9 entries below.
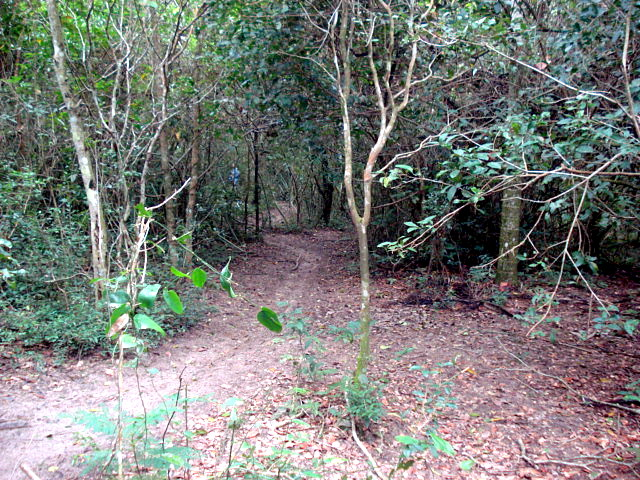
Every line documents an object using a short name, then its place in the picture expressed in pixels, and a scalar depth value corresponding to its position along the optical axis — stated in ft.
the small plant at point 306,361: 12.92
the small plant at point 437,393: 12.70
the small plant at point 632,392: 12.50
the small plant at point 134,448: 6.35
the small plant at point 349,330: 12.44
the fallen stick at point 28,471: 5.02
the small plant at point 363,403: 11.16
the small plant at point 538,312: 11.00
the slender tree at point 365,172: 12.09
